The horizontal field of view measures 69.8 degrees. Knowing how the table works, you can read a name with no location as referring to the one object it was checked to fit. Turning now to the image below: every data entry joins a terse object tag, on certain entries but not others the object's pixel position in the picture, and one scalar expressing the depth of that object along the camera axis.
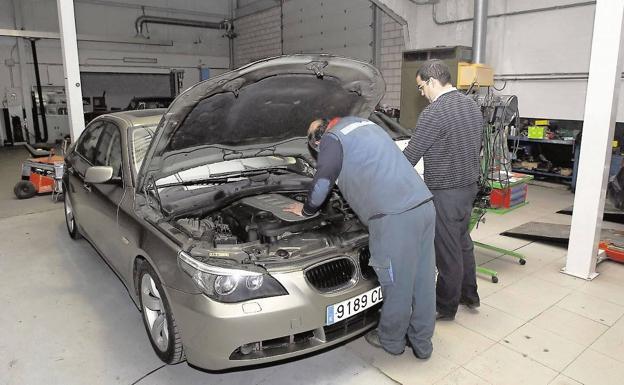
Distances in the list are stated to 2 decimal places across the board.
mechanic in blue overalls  2.04
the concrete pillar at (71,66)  5.16
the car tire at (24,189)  5.95
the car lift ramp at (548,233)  4.08
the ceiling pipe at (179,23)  12.75
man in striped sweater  2.41
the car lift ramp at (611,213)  4.90
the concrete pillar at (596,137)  3.04
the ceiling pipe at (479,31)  6.90
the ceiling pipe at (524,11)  6.23
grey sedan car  1.88
